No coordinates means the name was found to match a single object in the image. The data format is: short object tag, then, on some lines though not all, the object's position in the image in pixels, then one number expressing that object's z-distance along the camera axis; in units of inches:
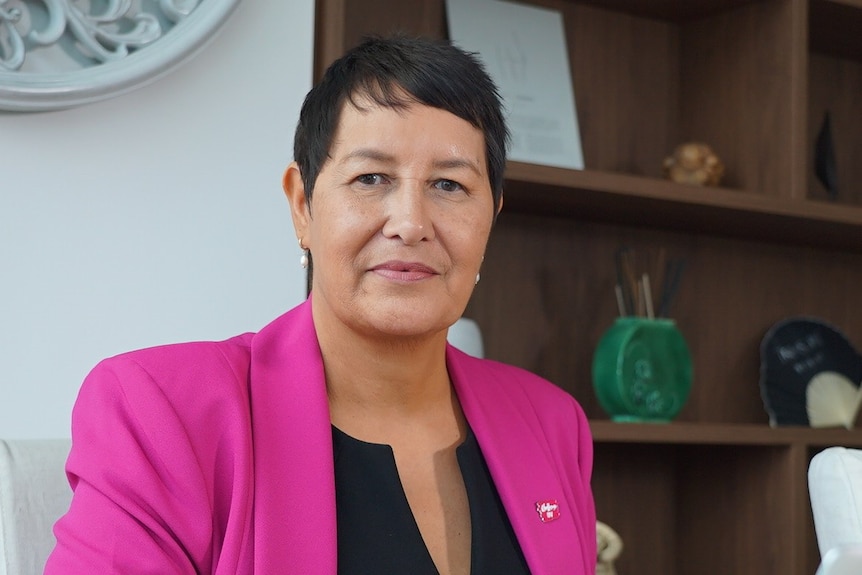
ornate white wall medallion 65.4
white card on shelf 96.8
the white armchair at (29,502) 50.5
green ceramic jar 95.5
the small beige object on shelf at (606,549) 83.8
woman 49.1
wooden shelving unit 96.6
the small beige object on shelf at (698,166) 98.9
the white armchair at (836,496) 59.7
